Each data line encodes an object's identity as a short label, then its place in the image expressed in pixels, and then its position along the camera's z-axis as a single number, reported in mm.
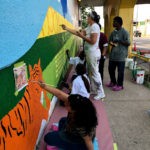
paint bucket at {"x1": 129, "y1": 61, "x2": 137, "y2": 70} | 5056
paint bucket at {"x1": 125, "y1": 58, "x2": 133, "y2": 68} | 5292
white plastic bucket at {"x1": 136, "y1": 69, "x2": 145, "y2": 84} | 3838
